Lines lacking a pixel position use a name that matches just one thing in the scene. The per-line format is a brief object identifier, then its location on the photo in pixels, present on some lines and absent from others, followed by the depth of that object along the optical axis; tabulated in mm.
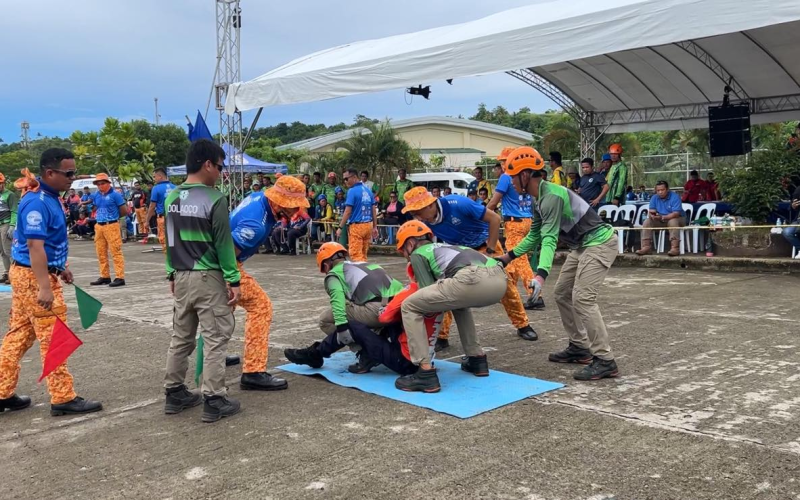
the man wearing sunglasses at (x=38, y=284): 4777
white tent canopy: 9547
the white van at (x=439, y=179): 28688
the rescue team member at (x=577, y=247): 5293
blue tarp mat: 4777
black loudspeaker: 15719
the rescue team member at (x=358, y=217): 10469
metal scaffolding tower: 16797
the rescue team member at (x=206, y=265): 4578
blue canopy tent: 22005
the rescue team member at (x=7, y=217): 11414
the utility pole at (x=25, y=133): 74312
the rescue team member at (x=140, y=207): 23691
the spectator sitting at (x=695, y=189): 14680
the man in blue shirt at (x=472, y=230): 6523
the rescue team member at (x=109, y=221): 11578
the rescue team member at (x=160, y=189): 12898
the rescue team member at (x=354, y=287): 5445
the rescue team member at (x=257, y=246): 5293
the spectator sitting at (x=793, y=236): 10688
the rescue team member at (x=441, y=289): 5055
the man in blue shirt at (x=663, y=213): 12281
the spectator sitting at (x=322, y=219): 17438
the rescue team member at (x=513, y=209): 8633
